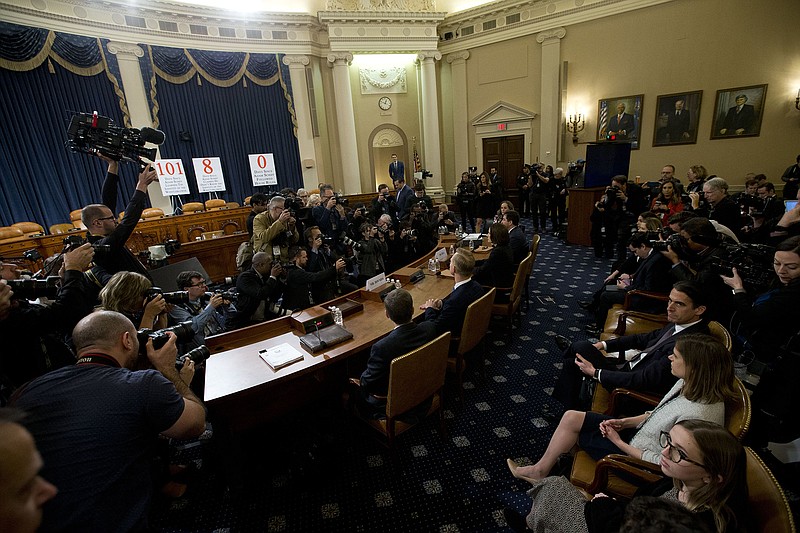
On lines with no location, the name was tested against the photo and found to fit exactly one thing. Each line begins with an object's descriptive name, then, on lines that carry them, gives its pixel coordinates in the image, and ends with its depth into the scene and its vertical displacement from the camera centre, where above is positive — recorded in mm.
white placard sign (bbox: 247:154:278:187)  10422 +376
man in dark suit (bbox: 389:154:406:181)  11641 +109
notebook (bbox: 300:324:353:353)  2564 -1144
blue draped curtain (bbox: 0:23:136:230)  7066 +1730
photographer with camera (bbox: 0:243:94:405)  2000 -695
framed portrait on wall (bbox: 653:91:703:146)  8195 +764
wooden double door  10883 +217
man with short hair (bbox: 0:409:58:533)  823 -643
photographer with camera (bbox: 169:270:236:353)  2768 -967
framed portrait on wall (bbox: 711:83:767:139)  7539 +740
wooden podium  6941 -1048
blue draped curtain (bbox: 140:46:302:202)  9047 +2016
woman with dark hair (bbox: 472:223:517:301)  3865 -1013
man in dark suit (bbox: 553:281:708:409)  2035 -1243
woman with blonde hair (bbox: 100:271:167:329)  2131 -611
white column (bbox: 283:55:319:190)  10398 +1812
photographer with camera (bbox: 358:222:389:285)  4762 -1004
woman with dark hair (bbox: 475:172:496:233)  8062 -731
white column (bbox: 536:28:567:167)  9570 +1715
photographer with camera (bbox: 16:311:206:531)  1191 -811
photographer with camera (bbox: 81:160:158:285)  2947 -301
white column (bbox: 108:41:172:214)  8219 +2465
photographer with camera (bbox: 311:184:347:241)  5375 -557
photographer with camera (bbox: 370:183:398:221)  6499 -558
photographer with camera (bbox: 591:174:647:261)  5922 -905
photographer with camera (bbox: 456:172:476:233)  8469 -688
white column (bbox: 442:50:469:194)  11242 +1819
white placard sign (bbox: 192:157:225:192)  9641 +338
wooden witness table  2205 -1181
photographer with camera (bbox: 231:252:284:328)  3258 -948
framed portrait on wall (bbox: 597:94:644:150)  8820 +904
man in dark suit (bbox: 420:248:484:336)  2883 -1033
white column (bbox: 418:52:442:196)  10977 +1440
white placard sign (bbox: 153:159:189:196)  8974 +310
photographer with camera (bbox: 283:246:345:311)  3686 -1022
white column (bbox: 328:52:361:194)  10312 +1617
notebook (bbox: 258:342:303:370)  2368 -1158
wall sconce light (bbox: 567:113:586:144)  9617 +925
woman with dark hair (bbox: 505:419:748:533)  1185 -1094
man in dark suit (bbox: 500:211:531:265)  4457 -945
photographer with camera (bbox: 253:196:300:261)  4289 -587
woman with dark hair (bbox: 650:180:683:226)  5090 -700
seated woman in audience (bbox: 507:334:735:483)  1591 -1190
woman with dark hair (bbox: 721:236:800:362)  2131 -979
